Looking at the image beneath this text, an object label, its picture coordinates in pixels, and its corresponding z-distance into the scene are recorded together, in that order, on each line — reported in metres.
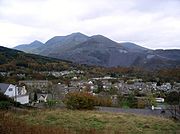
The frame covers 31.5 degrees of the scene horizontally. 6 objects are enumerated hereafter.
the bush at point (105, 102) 38.91
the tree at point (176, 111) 18.89
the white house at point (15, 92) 39.33
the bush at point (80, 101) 24.86
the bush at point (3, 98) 22.05
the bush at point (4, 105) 15.24
